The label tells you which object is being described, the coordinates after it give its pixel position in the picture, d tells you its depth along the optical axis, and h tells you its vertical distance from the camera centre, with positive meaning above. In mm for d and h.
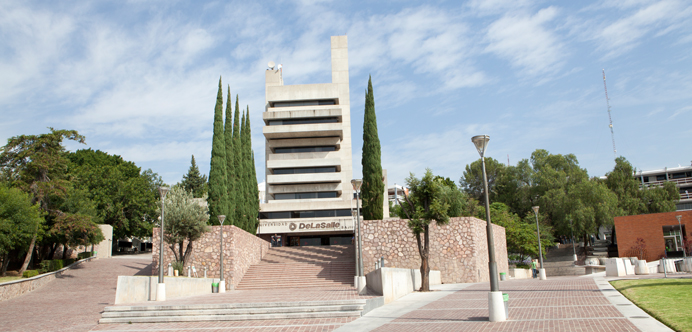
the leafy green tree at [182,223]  27688 +1573
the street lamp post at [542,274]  28559 -2296
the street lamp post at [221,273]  25469 -1399
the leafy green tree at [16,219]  26750 +2224
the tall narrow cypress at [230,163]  32206 +6140
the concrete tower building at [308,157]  50750 +10019
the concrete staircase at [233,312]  13058 -1818
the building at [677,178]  74575 +9487
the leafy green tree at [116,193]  49156 +6426
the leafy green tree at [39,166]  32156 +6259
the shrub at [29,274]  28156 -1112
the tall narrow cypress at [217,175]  30062 +4840
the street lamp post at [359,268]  19495 -1105
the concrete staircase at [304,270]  28344 -1614
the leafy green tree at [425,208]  21844 +1579
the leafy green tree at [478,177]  73562 +10073
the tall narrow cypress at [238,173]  33625 +5690
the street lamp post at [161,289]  18125 -1492
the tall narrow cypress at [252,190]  37594 +5149
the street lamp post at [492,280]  10125 -943
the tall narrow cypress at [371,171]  33281 +5301
